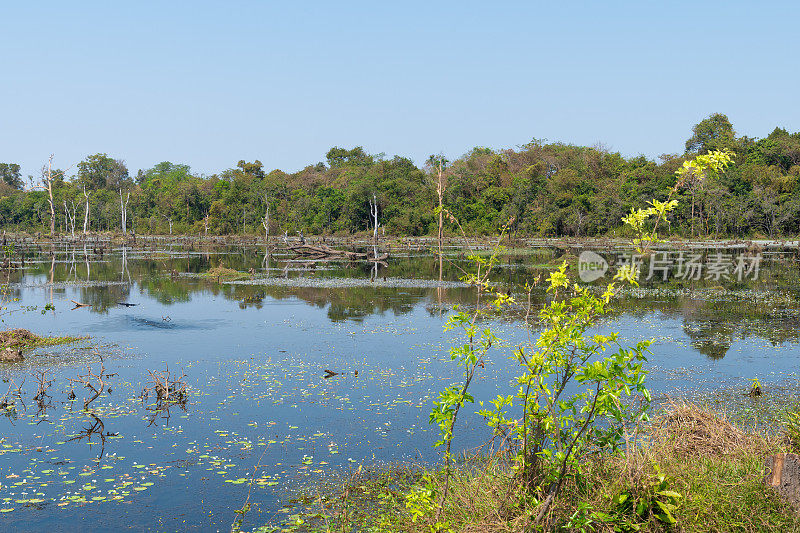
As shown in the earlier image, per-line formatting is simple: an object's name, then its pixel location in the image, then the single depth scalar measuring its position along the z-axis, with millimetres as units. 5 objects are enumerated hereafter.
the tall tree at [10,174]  129875
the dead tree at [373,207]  82519
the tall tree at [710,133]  87888
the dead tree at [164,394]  11675
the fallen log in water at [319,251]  53531
